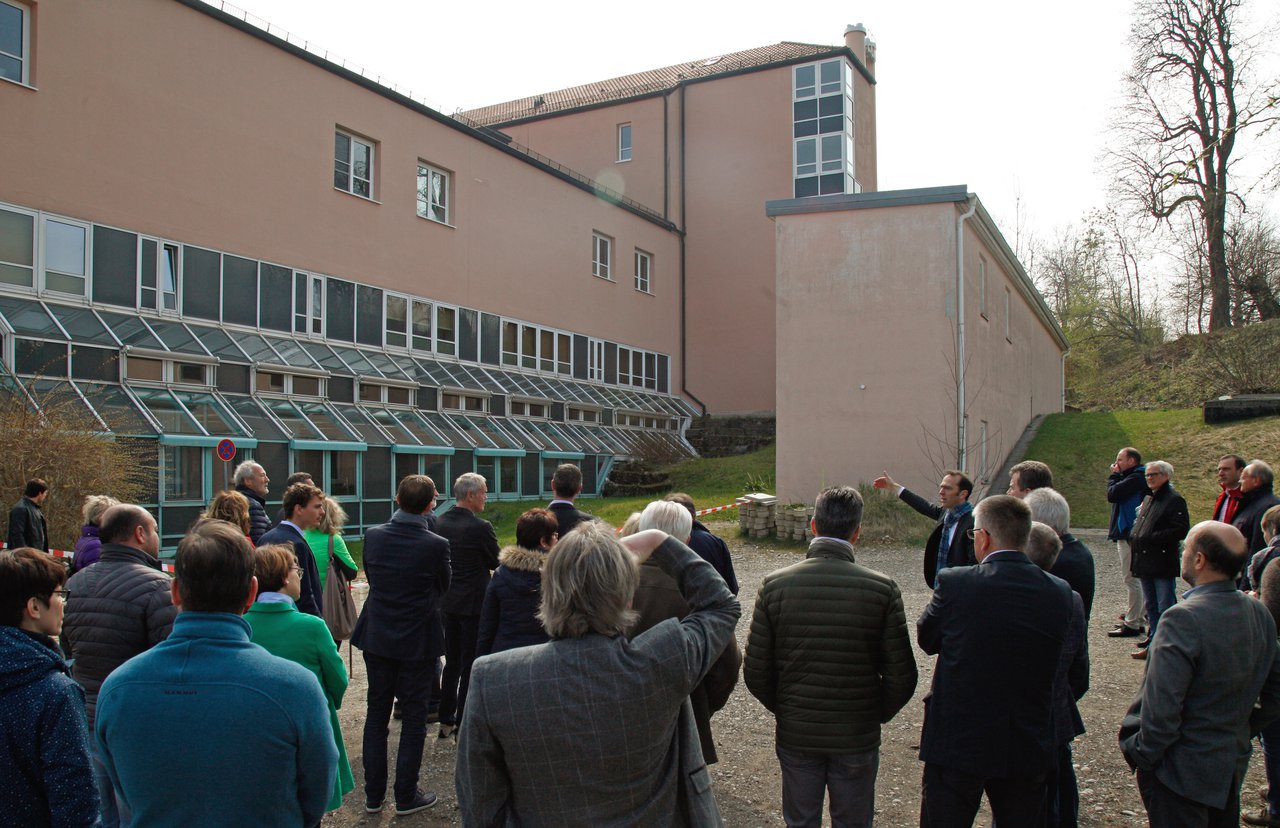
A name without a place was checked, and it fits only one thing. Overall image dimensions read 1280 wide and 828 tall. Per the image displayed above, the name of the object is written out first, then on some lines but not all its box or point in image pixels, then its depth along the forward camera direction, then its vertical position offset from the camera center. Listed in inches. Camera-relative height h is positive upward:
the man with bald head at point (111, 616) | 144.2 -30.1
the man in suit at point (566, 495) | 227.6 -16.1
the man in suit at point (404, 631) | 191.3 -44.5
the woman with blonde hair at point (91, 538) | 241.6 -28.6
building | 628.4 +143.7
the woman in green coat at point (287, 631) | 142.1 -32.3
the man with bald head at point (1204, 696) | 133.6 -41.0
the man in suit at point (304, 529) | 204.4 -22.8
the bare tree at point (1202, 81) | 1090.1 +457.3
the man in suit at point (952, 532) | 216.4 -24.7
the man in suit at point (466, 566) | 232.5 -35.3
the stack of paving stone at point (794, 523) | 601.9 -61.5
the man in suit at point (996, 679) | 133.2 -38.0
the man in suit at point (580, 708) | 91.7 -29.0
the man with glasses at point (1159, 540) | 293.7 -36.1
